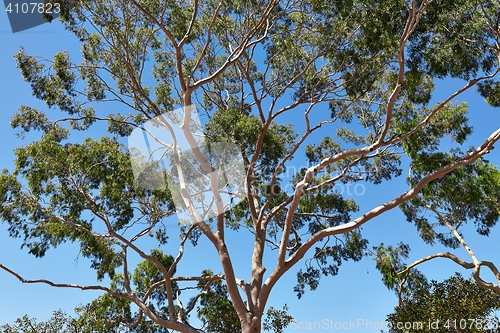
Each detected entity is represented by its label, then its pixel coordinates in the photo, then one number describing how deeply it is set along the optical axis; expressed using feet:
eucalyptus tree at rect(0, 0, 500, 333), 25.79
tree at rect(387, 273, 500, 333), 23.93
